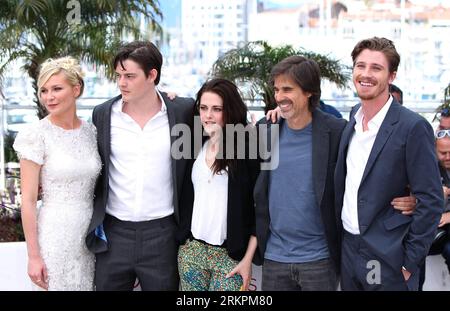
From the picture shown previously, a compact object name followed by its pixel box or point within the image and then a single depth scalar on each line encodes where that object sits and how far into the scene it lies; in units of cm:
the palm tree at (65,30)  754
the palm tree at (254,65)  831
